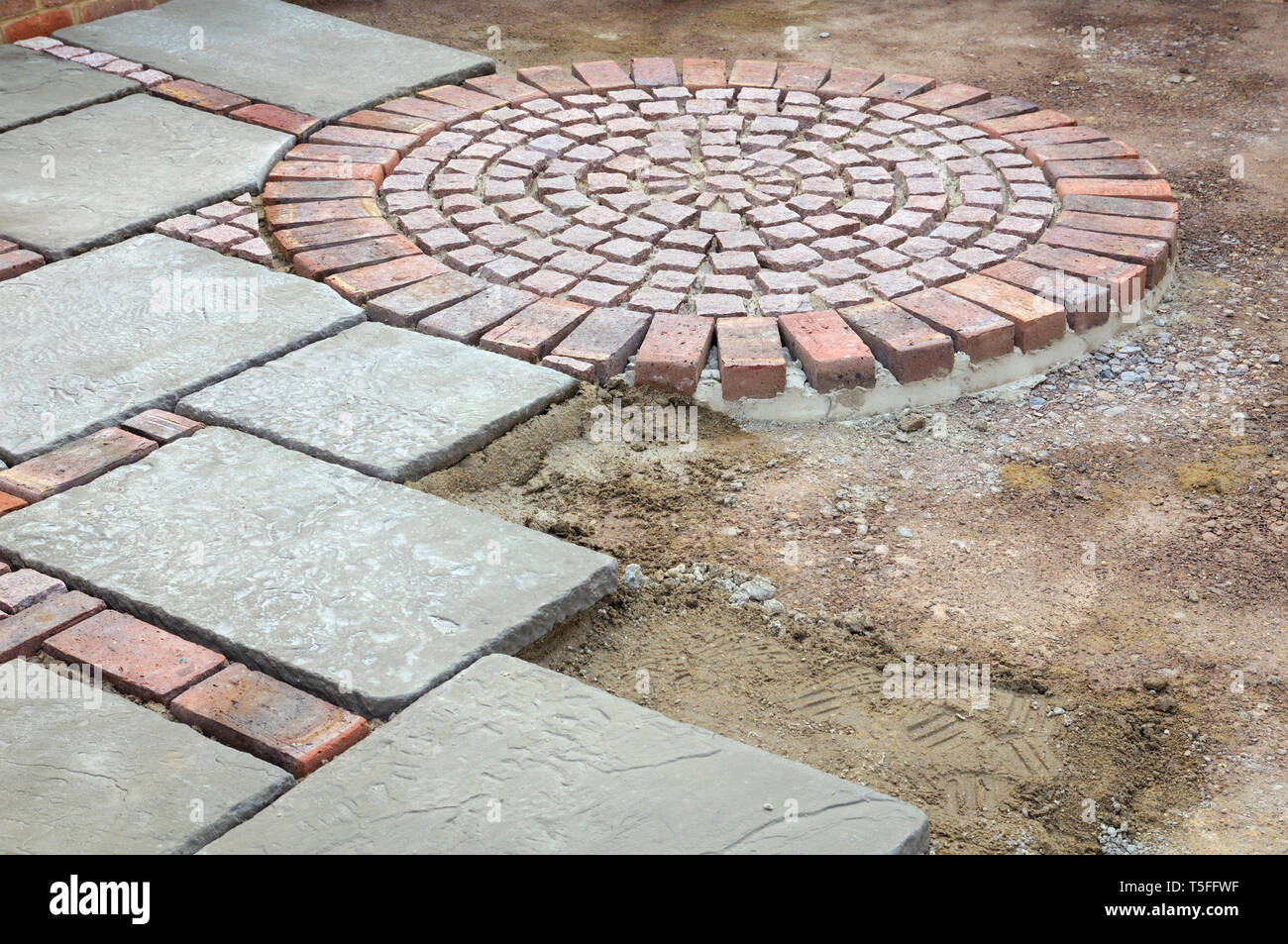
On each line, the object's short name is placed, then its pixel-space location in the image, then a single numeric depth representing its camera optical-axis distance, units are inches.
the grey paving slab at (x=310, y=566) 99.1
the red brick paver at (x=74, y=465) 117.2
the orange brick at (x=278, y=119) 192.4
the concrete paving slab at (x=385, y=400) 123.9
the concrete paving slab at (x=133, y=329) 128.6
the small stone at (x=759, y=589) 115.2
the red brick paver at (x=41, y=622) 99.0
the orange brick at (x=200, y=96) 199.2
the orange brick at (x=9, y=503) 114.3
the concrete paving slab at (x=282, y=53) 206.4
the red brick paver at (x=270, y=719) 90.3
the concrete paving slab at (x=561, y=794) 82.6
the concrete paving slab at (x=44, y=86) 194.4
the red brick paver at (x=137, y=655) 96.1
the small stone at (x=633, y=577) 116.3
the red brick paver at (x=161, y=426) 124.9
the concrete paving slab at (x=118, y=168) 163.6
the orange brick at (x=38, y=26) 219.6
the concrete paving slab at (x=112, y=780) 82.9
